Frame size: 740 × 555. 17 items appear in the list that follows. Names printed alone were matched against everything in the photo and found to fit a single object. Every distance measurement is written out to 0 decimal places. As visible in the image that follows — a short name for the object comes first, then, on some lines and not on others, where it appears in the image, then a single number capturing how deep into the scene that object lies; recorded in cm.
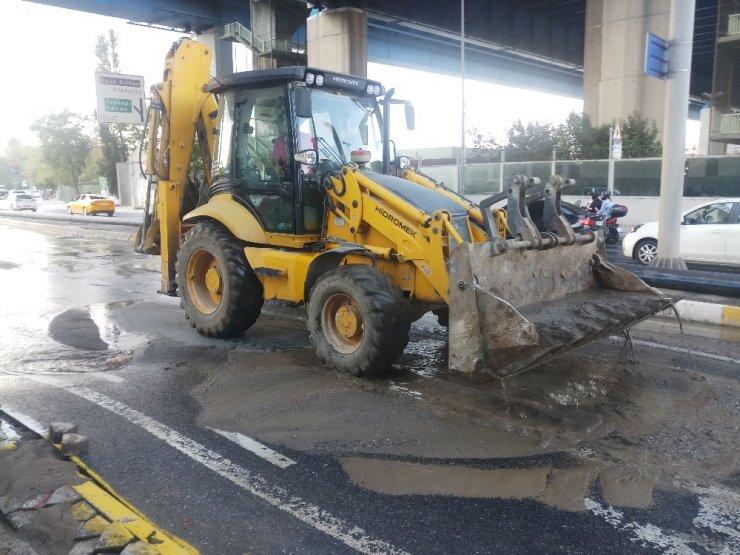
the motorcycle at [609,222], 1624
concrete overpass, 3036
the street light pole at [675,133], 1103
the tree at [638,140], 2858
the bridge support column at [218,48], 3566
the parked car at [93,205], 4059
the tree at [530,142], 3198
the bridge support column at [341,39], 3341
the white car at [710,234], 1296
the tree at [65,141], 7088
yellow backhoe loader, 520
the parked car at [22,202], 4656
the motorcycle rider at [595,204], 1712
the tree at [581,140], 2992
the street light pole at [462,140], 2376
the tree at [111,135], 6084
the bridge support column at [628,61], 2944
